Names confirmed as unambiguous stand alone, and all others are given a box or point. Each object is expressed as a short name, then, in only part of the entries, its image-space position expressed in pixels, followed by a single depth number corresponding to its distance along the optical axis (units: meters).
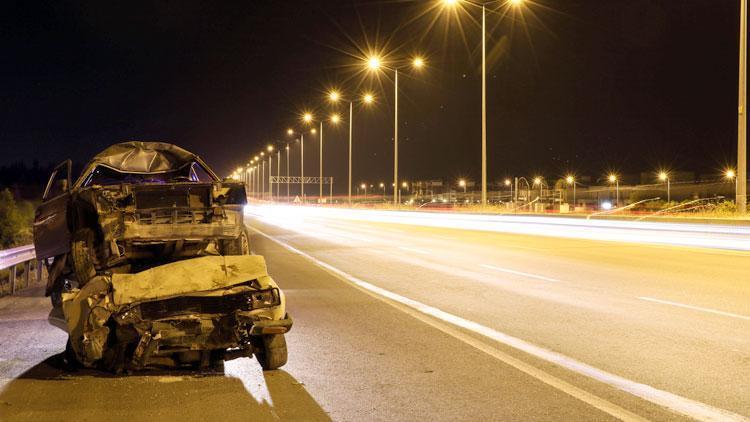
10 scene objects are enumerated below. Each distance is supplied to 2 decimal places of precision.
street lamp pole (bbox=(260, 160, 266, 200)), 141.02
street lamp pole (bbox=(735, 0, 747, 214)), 20.45
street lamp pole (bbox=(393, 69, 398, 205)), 49.71
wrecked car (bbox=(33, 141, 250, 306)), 6.11
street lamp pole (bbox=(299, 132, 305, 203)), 89.64
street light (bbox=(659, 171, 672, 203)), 93.59
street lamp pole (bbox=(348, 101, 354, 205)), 63.84
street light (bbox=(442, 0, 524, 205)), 34.56
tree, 33.53
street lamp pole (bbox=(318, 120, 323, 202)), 76.16
